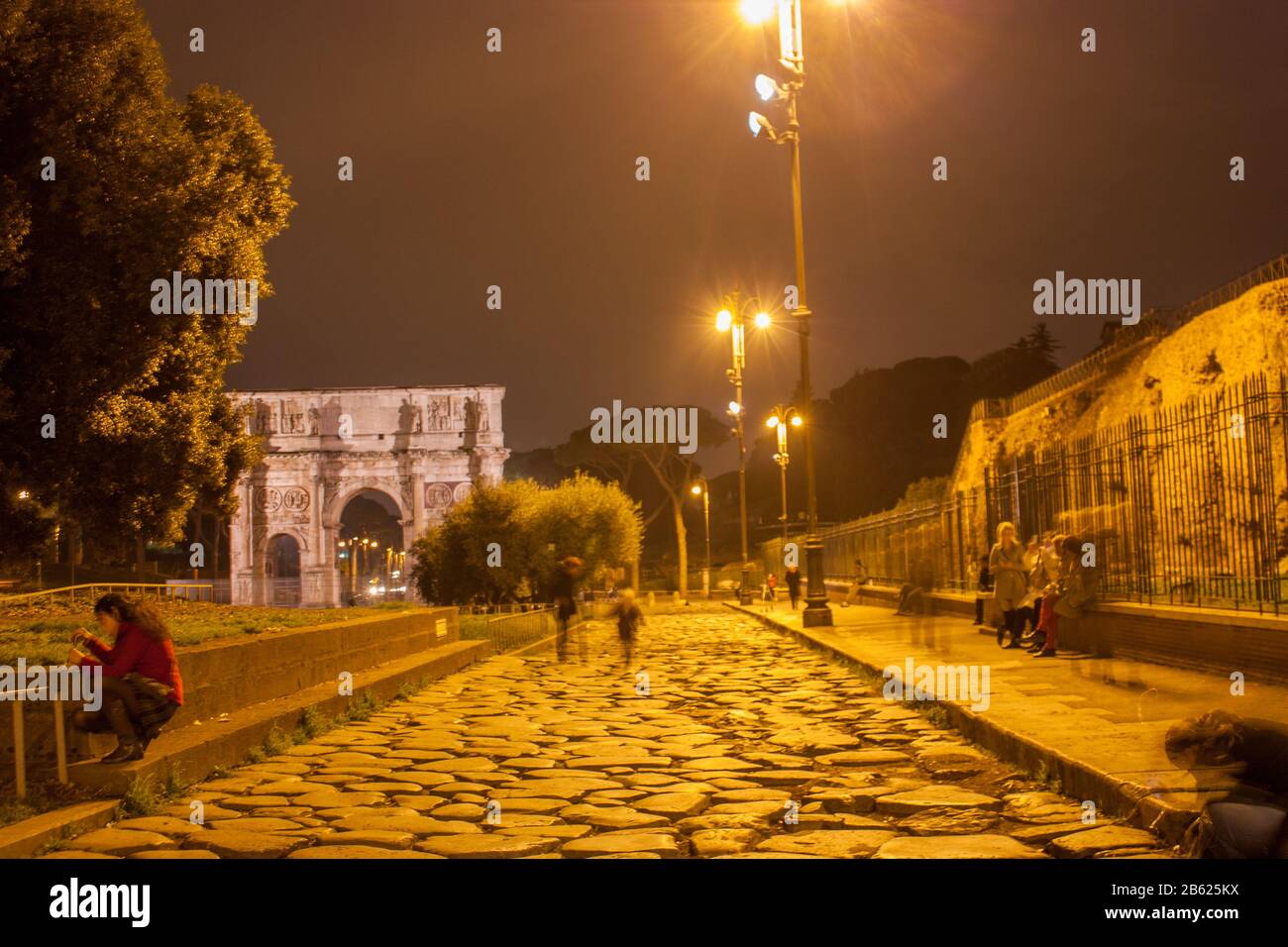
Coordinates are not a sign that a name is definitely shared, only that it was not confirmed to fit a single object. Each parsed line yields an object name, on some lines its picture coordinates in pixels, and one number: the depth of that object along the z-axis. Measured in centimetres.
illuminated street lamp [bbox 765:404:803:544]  3023
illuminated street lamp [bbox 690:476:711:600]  3850
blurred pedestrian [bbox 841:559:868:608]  2385
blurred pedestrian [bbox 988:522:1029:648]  1066
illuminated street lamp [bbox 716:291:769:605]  2527
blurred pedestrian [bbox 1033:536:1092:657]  945
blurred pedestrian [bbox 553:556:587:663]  1342
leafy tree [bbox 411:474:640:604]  2792
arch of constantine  6128
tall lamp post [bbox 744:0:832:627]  1464
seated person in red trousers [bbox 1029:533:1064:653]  995
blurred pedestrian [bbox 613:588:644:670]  1326
